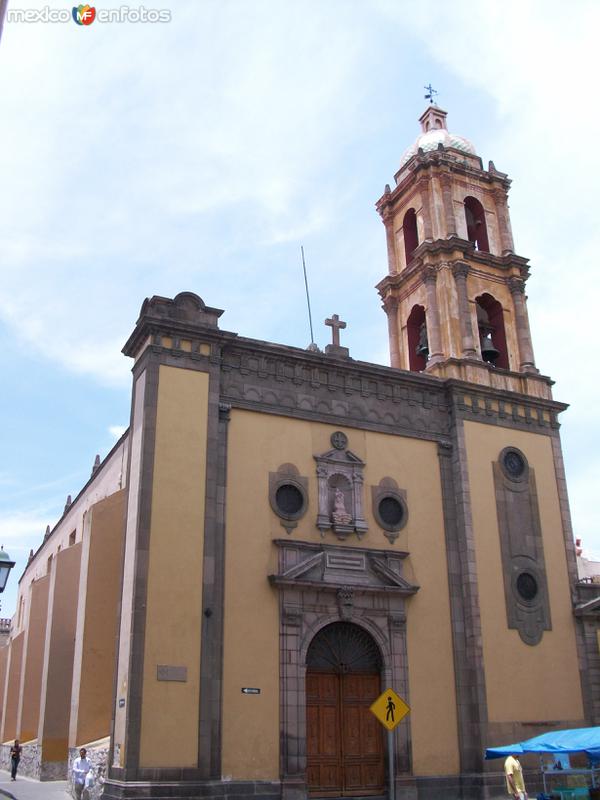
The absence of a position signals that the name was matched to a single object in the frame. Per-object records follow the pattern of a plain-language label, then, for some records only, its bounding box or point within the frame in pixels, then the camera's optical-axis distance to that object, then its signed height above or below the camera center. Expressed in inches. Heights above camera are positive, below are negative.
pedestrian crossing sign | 547.2 +12.9
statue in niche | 820.6 +198.9
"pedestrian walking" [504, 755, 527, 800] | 645.6 -36.4
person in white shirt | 729.6 -29.1
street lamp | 459.3 +86.5
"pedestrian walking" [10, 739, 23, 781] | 1009.5 -25.6
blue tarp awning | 616.5 -11.5
